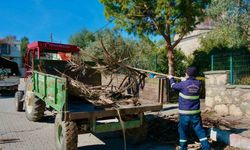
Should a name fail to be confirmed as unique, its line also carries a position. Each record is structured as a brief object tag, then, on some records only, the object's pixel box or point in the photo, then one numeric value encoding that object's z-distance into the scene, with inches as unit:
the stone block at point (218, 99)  246.6
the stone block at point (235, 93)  233.1
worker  153.0
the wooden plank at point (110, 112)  142.6
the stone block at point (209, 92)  255.0
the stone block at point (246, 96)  225.8
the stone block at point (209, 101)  253.9
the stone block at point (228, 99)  238.0
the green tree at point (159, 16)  306.0
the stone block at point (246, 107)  225.0
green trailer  143.5
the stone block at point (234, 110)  231.7
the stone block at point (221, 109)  242.5
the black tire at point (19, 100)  286.8
